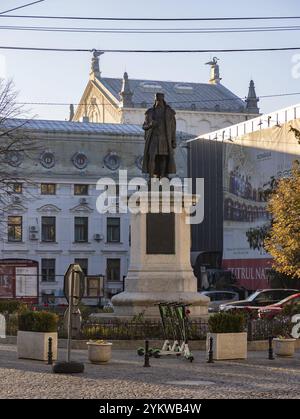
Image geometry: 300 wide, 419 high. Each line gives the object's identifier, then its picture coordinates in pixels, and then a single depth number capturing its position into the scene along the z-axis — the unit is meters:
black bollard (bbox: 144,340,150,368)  21.56
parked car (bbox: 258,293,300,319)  35.25
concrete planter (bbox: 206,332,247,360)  23.06
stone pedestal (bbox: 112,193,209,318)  27.75
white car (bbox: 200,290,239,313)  55.61
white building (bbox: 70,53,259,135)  124.12
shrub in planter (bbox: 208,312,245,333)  23.08
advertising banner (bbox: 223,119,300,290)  65.06
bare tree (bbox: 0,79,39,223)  44.33
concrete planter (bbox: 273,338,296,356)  24.67
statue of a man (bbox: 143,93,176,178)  29.14
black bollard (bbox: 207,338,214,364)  22.50
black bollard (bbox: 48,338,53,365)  22.22
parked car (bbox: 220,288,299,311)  42.94
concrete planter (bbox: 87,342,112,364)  22.06
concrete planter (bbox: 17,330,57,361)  22.88
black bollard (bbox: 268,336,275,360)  23.88
